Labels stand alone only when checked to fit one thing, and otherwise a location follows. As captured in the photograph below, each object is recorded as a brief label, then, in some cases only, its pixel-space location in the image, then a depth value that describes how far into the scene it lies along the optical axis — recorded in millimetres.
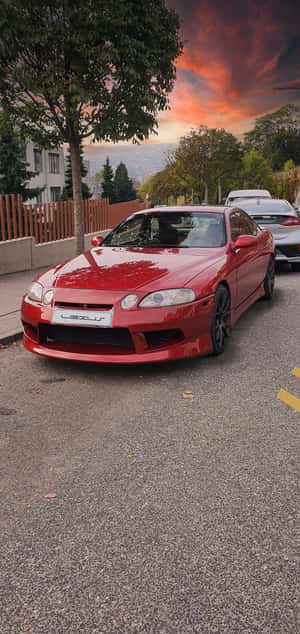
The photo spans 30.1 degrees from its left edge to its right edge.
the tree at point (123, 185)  136000
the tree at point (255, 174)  77438
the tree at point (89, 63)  9336
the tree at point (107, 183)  94188
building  48450
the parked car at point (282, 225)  10328
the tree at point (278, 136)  105625
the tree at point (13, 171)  27906
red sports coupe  4570
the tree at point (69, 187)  51075
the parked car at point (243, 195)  16641
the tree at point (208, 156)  63344
